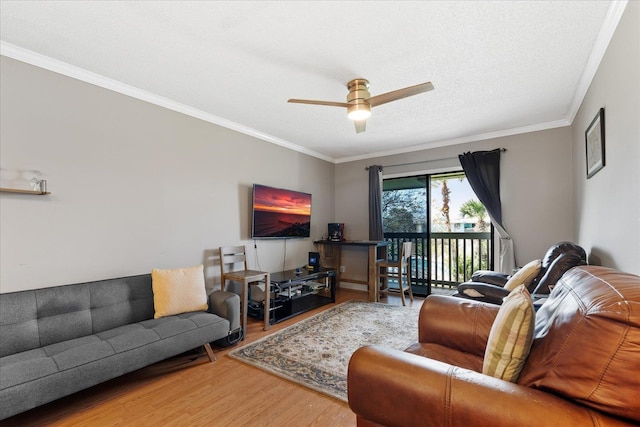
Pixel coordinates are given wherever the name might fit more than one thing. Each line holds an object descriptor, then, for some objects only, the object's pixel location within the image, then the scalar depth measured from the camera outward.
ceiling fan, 2.42
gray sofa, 1.65
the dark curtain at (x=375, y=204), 5.09
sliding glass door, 4.91
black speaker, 4.39
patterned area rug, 2.28
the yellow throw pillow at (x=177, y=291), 2.58
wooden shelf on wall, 2.08
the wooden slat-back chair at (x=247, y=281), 3.06
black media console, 3.59
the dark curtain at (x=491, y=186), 3.98
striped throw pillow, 1.09
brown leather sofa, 0.78
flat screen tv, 4.00
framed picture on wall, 2.26
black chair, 2.32
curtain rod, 4.12
